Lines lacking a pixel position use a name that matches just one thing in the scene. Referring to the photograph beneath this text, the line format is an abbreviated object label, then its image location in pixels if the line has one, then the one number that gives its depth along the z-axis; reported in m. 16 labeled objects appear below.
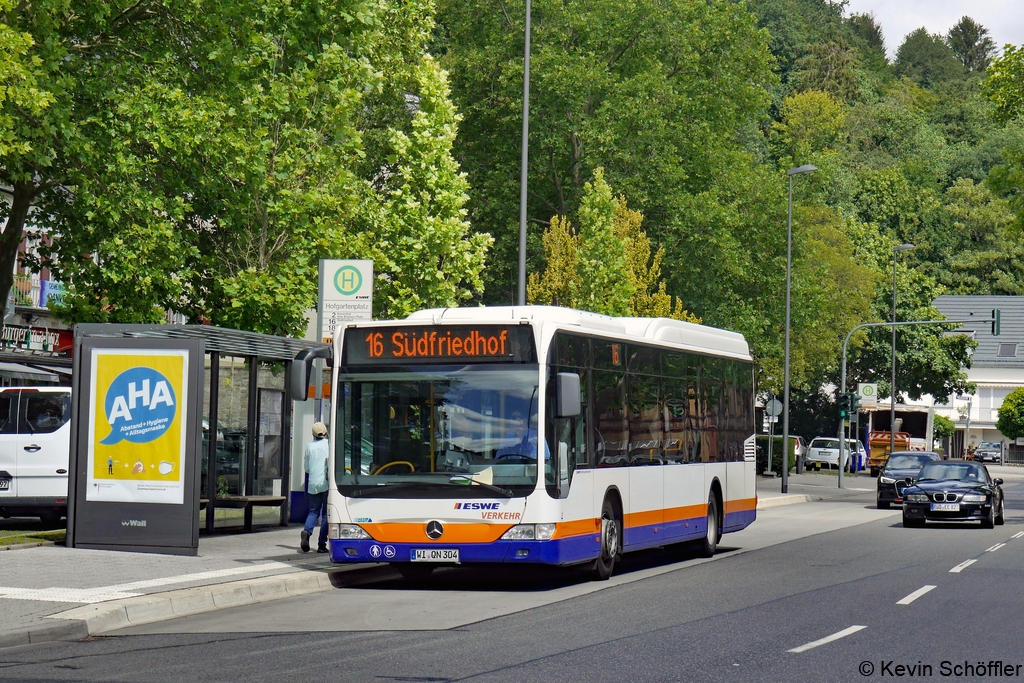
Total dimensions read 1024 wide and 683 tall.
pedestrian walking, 17.36
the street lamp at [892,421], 64.94
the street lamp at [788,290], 43.97
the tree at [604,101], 45.25
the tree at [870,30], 124.25
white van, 20.23
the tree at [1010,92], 37.06
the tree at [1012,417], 103.34
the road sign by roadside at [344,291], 16.55
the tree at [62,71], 19.73
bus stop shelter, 18.73
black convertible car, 27.62
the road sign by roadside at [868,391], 55.88
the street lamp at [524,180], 27.84
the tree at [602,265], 39.25
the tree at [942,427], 94.10
